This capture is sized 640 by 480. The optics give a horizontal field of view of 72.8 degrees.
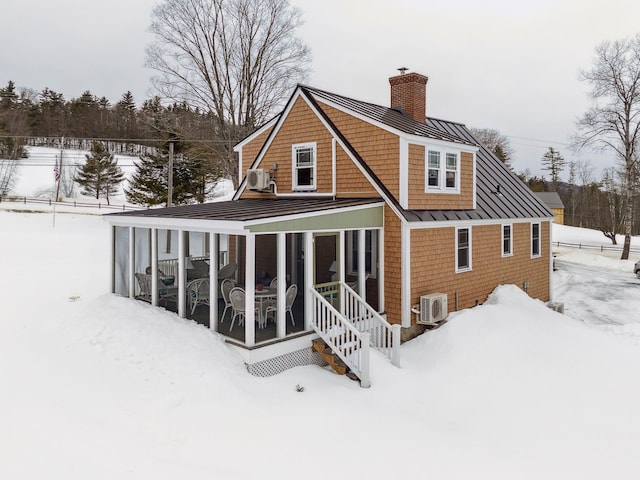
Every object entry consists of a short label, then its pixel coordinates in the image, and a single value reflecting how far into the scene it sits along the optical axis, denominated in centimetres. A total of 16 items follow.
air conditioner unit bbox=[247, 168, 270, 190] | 1366
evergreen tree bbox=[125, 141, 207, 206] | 3212
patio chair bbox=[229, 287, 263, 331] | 913
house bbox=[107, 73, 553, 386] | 902
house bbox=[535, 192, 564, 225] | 5591
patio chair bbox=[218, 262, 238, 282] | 1188
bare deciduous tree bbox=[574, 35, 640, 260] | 3134
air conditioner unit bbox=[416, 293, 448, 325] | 1106
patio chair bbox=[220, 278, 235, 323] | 1010
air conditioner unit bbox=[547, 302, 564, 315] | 1576
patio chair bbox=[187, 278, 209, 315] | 1069
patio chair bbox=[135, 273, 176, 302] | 1108
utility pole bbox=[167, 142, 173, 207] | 2573
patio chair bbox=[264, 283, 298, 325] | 939
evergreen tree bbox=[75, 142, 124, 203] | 4591
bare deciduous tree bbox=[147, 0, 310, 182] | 2570
